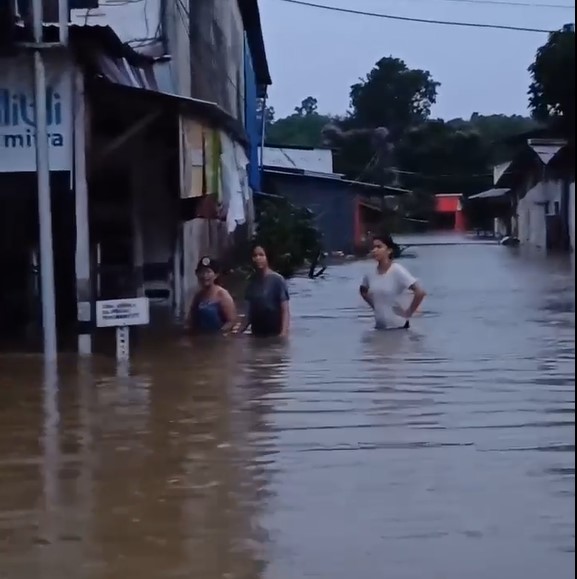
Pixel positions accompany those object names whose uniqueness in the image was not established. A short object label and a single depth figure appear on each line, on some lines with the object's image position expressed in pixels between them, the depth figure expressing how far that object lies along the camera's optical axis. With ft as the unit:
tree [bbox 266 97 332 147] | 295.48
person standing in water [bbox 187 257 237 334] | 49.47
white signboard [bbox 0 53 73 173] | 43.09
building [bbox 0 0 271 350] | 43.24
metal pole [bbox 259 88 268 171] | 131.13
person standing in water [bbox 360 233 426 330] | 47.98
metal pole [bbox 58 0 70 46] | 41.52
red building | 279.69
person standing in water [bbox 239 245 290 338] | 47.96
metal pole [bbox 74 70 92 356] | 43.04
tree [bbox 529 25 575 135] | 94.68
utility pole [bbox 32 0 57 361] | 41.45
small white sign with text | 42.32
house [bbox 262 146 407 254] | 150.71
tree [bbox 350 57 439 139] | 272.31
